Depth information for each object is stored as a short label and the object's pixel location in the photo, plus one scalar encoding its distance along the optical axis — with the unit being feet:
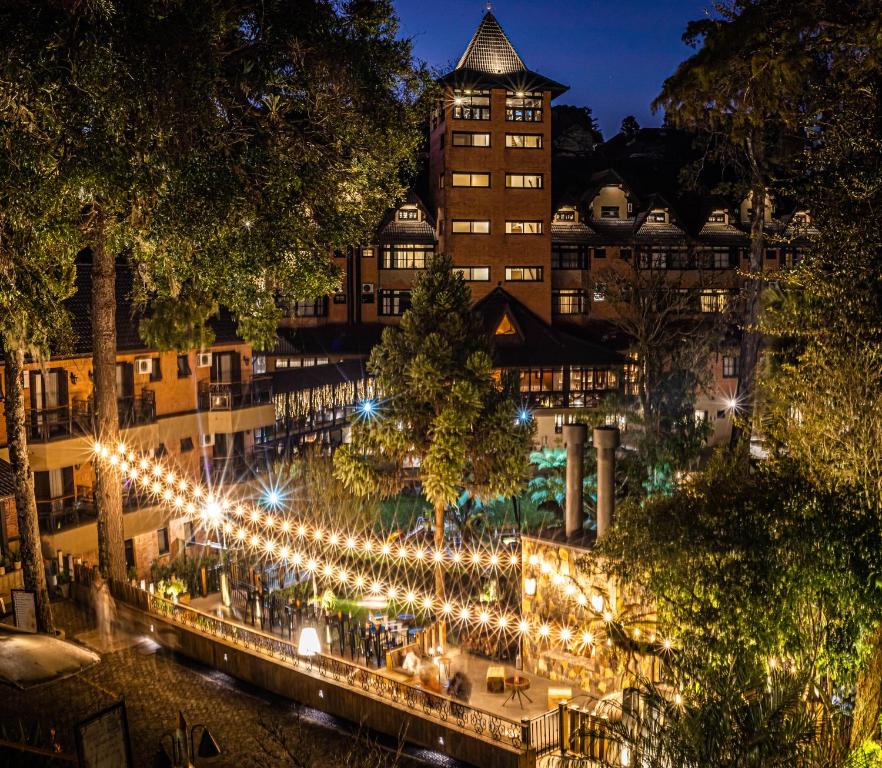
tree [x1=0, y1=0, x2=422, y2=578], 40.78
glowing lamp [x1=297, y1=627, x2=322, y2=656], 50.52
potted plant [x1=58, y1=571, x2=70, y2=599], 62.59
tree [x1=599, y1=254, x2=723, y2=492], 91.45
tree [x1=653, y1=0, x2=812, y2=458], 53.52
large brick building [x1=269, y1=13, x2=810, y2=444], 130.00
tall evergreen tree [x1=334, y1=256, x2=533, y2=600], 60.03
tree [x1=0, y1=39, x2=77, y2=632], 39.99
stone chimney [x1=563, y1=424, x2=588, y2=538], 54.03
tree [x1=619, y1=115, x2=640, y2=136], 245.86
